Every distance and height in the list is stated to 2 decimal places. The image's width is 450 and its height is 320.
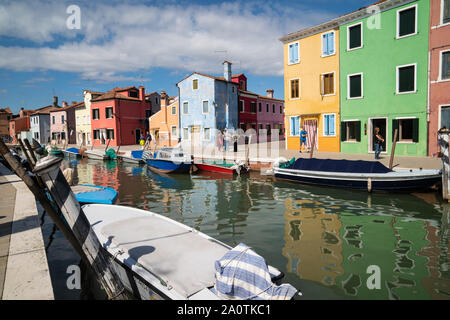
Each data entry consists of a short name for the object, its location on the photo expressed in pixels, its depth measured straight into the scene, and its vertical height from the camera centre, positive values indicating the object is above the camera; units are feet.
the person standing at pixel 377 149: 57.41 -1.46
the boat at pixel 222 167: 60.77 -4.73
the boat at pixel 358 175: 40.06 -4.90
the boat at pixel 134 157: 86.48 -3.40
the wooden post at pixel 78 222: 11.21 -3.18
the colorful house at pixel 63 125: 169.27 +12.94
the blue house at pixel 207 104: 106.32 +14.74
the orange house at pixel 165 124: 119.62 +8.74
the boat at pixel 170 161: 65.51 -3.65
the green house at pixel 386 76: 60.03 +14.40
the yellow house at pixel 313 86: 73.61 +14.76
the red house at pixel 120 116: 133.69 +13.86
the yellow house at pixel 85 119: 149.07 +14.19
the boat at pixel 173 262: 12.55 -5.99
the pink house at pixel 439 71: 56.24 +13.43
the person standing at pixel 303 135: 75.00 +1.95
